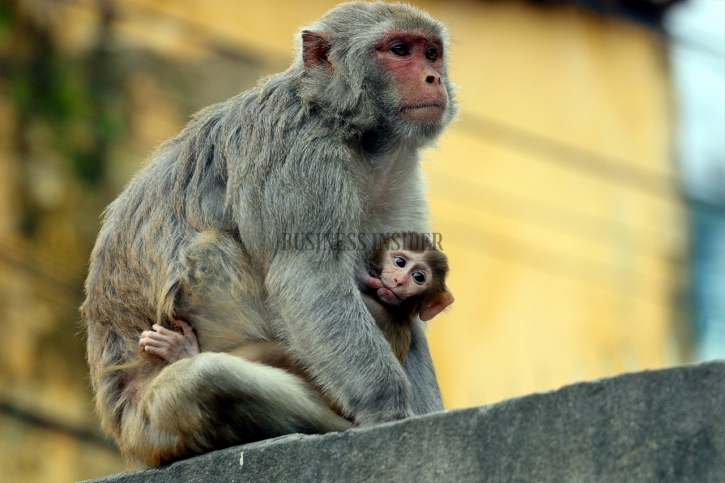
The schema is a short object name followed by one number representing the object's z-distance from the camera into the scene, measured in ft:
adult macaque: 32.55
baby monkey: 34.63
